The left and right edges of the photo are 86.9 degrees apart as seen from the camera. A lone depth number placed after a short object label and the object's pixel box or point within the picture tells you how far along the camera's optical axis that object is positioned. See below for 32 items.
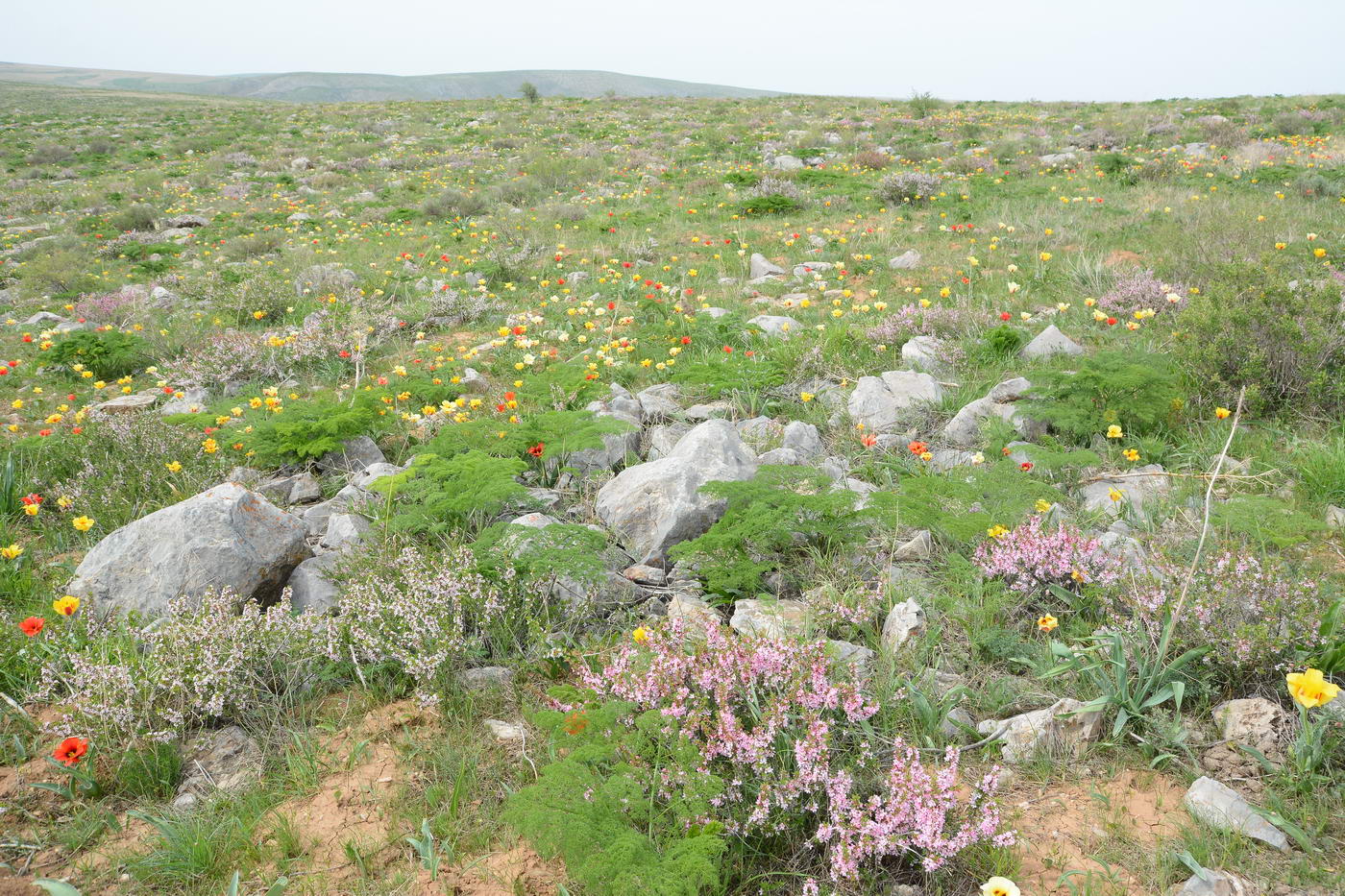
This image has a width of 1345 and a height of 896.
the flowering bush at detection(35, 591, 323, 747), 2.65
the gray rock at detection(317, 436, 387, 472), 4.66
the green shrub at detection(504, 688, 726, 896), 1.81
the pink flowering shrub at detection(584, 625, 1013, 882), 2.05
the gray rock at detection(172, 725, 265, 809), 2.53
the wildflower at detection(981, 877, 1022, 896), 1.83
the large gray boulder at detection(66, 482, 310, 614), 3.23
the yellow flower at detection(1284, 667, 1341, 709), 1.95
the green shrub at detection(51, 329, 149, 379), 6.83
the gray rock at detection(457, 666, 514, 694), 2.91
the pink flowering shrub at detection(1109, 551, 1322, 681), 2.44
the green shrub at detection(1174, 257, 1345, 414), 4.24
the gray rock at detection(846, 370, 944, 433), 4.68
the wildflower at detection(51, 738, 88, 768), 2.41
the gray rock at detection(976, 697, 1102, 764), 2.42
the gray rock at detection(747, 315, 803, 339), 6.21
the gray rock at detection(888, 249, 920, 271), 8.10
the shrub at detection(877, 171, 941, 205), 11.54
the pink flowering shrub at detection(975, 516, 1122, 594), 2.95
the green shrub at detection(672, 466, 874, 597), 3.10
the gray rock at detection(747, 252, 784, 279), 8.40
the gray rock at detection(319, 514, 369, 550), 3.63
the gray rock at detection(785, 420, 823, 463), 4.35
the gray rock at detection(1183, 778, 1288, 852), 2.01
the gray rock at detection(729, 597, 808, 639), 2.78
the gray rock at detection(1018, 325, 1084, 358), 5.34
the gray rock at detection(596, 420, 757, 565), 3.58
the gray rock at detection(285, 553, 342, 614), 3.34
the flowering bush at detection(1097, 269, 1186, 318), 5.99
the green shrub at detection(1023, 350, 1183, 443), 4.10
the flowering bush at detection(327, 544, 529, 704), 2.91
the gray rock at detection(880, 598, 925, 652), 2.82
